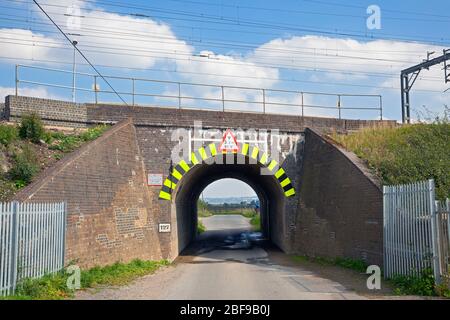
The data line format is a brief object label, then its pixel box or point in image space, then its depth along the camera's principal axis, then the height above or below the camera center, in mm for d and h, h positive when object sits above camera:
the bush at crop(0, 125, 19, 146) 14555 +2005
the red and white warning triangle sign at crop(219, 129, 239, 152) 19406 +2147
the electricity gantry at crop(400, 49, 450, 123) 26048 +7331
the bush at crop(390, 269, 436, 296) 9797 -1972
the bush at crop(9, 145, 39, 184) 12977 +783
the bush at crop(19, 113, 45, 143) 15445 +2264
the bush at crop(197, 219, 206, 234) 36031 -2603
